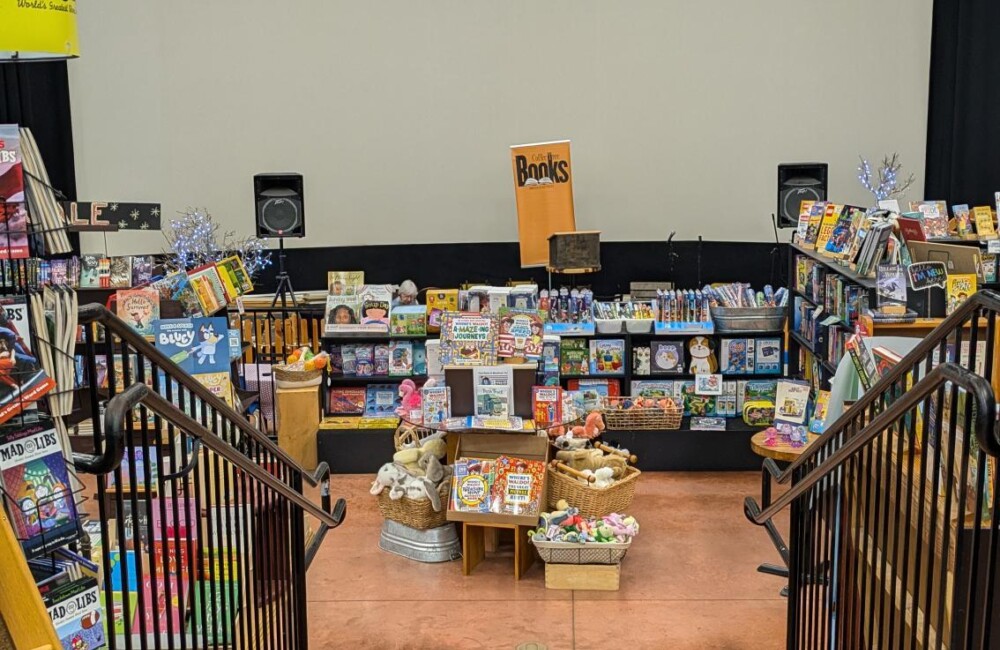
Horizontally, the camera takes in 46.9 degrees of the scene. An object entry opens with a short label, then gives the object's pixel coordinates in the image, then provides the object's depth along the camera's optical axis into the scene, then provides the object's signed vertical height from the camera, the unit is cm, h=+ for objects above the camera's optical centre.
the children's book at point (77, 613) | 233 -81
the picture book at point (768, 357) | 842 -105
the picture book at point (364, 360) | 833 -103
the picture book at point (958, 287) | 568 -37
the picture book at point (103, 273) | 939 -44
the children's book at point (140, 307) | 625 -48
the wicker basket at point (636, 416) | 799 -139
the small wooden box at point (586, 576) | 604 -189
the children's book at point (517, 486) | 610 -144
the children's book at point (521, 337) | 641 -68
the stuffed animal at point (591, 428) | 675 -125
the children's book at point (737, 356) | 843 -104
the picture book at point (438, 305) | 826 -64
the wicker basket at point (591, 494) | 630 -153
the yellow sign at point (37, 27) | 300 +51
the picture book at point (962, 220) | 891 -6
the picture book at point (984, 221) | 880 -7
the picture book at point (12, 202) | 285 +4
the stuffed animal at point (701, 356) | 840 -103
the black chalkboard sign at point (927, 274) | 570 -31
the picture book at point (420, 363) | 837 -106
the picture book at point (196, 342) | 593 -64
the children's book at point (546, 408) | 616 -103
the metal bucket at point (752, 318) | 840 -76
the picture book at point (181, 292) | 635 -41
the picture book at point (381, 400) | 830 -132
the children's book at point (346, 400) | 839 -133
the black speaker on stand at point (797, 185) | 920 +23
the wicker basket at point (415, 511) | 641 -165
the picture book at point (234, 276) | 639 -32
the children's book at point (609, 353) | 843 -101
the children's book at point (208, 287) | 632 -38
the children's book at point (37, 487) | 228 -54
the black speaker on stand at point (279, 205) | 920 +10
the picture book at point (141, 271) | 934 -43
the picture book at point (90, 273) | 941 -44
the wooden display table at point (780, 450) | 669 -138
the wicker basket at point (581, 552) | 603 -177
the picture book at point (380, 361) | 834 -104
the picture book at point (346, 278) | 1050 -57
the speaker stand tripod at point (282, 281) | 844 -48
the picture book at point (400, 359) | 829 -102
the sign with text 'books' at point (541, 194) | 971 +18
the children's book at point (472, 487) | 613 -145
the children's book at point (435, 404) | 626 -102
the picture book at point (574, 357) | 848 -104
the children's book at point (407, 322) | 825 -75
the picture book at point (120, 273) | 934 -44
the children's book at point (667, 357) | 845 -104
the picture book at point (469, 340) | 634 -68
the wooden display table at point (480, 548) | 621 -182
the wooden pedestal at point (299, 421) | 802 -142
